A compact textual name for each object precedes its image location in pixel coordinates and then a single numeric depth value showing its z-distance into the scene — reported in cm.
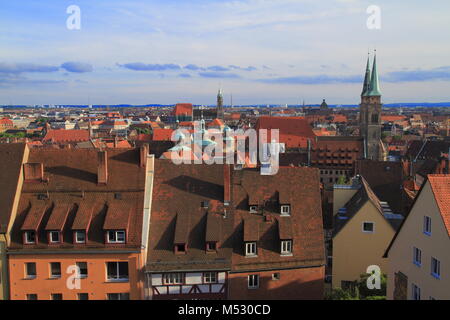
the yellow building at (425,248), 1808
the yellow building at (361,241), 2888
